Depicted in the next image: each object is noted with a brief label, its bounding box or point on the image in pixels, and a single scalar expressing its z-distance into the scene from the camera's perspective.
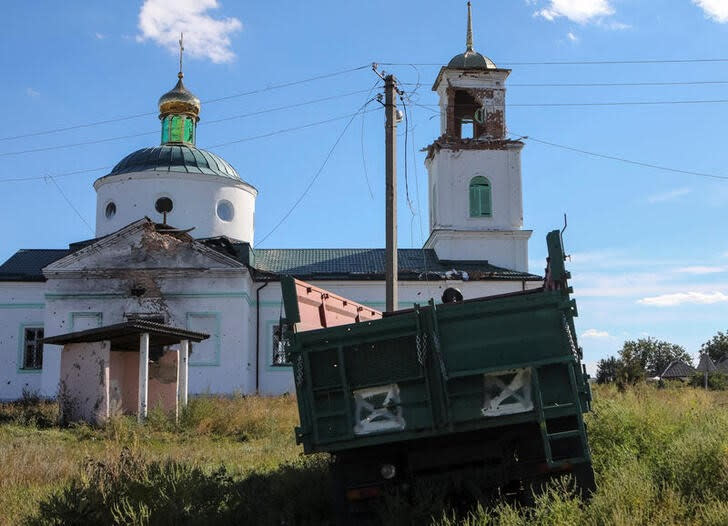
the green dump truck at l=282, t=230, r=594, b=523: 6.87
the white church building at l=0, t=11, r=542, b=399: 28.88
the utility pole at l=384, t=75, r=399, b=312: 15.38
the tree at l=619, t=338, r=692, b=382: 81.25
